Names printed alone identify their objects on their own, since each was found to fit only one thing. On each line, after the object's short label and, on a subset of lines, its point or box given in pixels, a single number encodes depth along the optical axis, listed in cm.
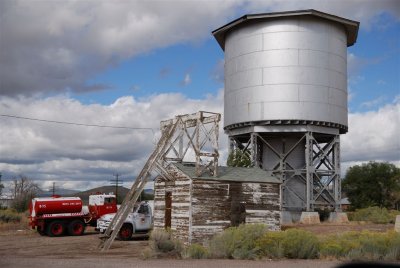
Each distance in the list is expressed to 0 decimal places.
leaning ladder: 2495
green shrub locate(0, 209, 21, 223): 4494
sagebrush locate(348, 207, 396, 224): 4018
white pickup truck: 2975
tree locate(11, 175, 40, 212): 6319
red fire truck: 3328
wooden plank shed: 2317
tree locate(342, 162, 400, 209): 6919
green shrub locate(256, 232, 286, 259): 1910
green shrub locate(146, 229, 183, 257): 1983
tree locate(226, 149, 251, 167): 3953
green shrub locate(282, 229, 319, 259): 1925
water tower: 3866
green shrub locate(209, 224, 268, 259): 1895
